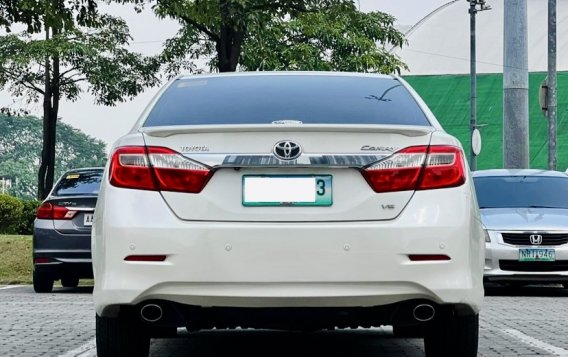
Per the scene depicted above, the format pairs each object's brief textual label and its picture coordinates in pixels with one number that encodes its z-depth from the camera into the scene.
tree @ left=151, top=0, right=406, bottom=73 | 28.33
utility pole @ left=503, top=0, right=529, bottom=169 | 25.73
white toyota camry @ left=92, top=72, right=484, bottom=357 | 6.28
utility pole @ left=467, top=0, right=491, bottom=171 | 41.06
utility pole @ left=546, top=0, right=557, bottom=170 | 32.81
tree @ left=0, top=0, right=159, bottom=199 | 41.06
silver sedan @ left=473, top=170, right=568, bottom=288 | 14.71
